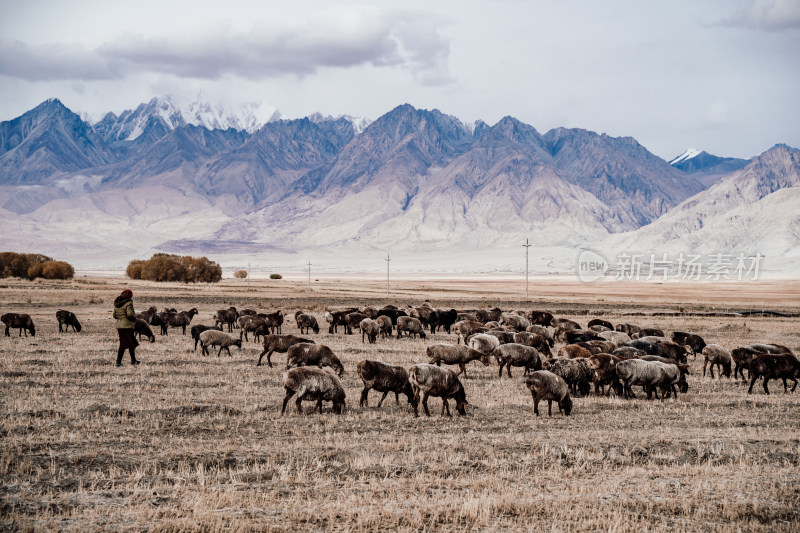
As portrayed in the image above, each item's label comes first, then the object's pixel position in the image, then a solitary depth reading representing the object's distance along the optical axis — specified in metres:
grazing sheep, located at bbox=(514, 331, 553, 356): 25.06
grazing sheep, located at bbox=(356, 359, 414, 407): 15.63
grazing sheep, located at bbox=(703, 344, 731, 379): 23.14
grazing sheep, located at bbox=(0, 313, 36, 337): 29.31
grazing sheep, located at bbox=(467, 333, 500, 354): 22.23
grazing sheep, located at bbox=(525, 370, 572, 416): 15.68
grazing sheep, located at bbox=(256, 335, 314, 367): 22.03
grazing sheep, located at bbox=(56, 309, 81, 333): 31.33
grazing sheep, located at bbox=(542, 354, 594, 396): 18.41
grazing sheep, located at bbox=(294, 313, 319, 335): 34.31
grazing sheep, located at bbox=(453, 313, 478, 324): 38.34
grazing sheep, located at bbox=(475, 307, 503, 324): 39.56
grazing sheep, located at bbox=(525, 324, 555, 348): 28.34
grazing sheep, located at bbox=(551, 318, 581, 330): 34.47
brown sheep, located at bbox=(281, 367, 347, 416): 14.88
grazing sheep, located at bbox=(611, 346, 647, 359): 21.53
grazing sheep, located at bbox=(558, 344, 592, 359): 21.55
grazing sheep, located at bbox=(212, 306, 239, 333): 34.99
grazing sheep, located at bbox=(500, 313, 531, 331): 34.97
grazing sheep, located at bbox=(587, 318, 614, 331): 34.62
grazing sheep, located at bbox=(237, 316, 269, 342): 30.25
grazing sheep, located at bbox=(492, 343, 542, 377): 21.00
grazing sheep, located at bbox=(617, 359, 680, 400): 18.22
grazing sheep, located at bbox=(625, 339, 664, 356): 23.53
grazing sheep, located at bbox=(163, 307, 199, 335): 32.91
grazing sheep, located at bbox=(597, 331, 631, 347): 26.43
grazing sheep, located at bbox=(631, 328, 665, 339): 30.94
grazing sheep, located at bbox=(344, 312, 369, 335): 35.53
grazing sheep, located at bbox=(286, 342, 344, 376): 19.38
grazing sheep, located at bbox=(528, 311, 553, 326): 39.44
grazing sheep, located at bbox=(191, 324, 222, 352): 26.84
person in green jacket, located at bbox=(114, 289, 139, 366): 21.00
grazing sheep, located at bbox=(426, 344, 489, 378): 20.20
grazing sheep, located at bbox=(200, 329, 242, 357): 24.52
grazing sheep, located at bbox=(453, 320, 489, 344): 28.94
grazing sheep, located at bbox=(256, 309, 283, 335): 33.00
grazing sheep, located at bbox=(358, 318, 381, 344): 30.12
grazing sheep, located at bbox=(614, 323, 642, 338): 33.38
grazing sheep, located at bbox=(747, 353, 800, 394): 19.84
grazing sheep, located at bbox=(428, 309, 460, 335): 37.34
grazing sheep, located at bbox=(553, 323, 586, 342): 33.22
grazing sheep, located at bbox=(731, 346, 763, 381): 22.44
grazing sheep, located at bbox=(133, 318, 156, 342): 27.10
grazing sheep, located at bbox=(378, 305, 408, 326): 38.28
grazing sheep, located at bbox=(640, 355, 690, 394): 19.25
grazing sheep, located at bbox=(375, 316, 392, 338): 32.72
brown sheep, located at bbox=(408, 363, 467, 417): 15.16
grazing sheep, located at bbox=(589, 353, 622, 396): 18.83
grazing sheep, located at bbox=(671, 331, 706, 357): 28.45
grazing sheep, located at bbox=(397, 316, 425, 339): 32.59
